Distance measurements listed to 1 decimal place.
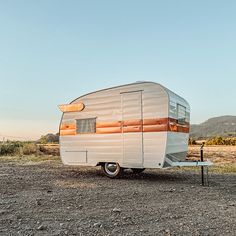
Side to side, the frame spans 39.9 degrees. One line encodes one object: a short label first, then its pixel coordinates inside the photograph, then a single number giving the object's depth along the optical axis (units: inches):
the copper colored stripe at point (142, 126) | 367.6
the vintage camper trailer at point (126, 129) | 371.2
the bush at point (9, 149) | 893.2
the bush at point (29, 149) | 885.0
